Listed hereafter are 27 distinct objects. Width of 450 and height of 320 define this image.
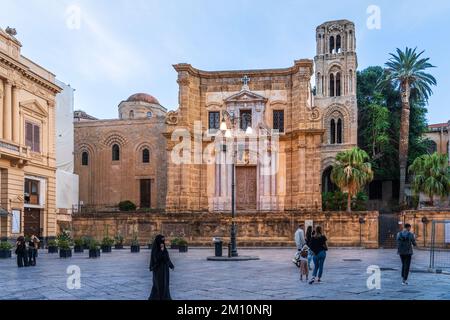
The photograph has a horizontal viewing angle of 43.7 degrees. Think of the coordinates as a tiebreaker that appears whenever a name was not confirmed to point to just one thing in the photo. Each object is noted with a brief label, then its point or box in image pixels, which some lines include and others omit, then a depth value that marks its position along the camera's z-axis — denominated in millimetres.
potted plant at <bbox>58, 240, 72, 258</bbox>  24719
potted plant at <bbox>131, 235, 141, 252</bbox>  29592
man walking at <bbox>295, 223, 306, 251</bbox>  17850
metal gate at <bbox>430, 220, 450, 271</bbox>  28531
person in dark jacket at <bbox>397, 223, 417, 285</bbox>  13969
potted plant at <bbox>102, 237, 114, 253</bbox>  29816
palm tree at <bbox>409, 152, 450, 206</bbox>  36719
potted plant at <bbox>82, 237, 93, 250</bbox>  30938
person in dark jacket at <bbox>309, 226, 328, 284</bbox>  14117
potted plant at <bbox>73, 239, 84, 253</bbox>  29609
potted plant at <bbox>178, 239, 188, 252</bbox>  30109
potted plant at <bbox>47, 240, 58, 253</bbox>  28577
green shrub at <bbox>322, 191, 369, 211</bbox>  43812
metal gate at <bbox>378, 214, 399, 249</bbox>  35688
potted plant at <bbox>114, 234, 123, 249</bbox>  33656
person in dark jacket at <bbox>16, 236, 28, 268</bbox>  19769
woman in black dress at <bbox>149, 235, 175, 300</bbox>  10281
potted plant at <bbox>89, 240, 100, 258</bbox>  25000
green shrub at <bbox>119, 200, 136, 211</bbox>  47094
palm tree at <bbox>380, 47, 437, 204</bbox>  46906
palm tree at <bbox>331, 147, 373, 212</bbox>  37312
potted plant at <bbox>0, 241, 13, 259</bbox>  24938
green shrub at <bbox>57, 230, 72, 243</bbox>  30212
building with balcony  31172
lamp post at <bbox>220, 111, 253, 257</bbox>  23234
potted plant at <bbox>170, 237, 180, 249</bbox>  32000
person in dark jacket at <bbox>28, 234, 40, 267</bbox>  20500
